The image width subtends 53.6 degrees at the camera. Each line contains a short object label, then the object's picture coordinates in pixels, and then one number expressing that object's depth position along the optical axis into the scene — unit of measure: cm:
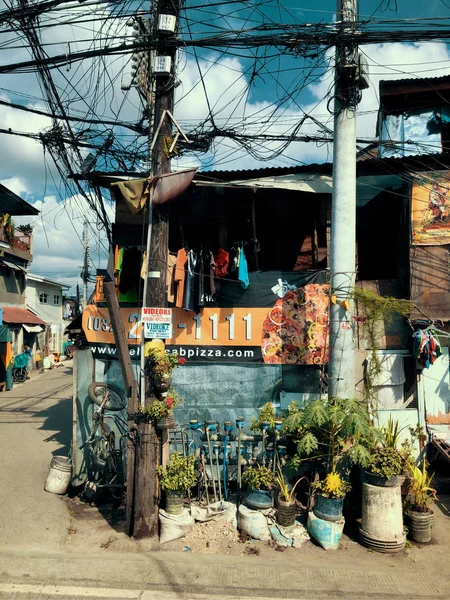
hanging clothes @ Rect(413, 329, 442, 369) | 842
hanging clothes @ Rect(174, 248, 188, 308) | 898
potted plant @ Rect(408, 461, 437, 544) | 695
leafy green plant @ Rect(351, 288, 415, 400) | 825
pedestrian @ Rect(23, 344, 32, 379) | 2914
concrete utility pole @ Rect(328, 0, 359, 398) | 789
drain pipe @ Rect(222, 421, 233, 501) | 782
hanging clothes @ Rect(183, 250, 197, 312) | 901
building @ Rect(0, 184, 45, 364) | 2609
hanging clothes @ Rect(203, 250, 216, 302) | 920
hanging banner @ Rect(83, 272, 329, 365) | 904
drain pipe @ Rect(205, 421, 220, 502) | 774
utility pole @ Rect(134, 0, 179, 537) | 710
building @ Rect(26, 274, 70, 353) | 3656
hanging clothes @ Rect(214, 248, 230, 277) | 943
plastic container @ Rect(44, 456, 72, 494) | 863
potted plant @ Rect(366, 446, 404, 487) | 682
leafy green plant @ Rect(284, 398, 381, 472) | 699
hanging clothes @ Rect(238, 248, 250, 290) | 916
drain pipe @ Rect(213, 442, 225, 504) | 800
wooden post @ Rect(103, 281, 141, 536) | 707
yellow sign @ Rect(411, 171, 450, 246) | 916
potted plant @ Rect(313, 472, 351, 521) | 687
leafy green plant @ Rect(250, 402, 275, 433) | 783
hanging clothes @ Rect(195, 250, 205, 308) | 913
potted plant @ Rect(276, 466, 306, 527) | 701
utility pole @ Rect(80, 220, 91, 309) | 3124
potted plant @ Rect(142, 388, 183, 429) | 703
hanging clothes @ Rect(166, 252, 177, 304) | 891
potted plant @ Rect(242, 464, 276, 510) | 721
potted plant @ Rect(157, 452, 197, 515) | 698
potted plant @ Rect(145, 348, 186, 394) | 716
